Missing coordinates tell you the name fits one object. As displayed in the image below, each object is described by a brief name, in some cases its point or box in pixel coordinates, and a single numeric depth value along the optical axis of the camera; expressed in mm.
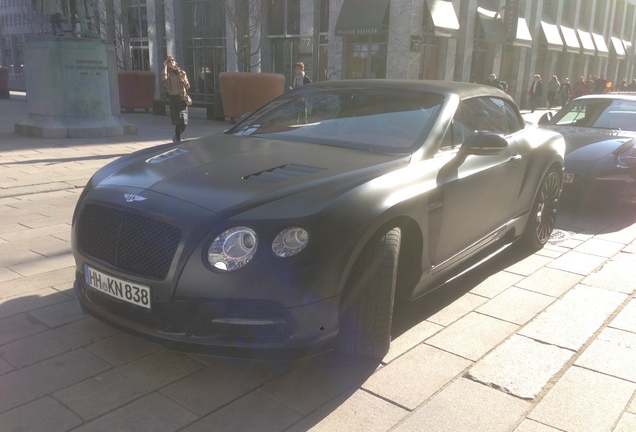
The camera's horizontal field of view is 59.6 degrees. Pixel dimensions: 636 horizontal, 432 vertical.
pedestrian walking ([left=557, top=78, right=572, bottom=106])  27047
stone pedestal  12125
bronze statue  12617
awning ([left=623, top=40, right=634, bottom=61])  43469
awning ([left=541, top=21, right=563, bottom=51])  31109
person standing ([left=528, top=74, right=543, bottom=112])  23902
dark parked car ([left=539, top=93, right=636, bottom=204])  6828
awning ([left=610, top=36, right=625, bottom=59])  40597
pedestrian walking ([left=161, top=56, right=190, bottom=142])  11406
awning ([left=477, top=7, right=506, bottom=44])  25938
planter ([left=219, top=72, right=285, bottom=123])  16156
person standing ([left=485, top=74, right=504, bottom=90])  20891
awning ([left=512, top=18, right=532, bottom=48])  28341
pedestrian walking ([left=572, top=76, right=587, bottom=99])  24294
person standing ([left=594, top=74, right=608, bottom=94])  27478
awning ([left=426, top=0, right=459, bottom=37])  22547
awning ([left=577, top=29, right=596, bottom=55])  35281
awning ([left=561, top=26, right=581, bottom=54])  33156
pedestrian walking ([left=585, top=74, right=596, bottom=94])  26573
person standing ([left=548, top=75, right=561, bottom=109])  24600
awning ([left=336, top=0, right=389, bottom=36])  21938
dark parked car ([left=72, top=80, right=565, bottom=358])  2543
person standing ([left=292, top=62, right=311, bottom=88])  15453
